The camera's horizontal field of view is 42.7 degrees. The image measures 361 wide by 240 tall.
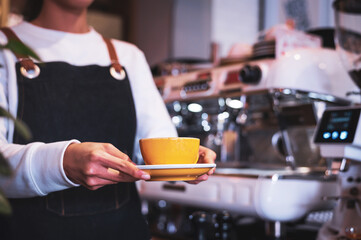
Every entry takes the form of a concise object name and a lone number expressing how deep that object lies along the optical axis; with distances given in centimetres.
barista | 105
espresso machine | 153
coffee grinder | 123
